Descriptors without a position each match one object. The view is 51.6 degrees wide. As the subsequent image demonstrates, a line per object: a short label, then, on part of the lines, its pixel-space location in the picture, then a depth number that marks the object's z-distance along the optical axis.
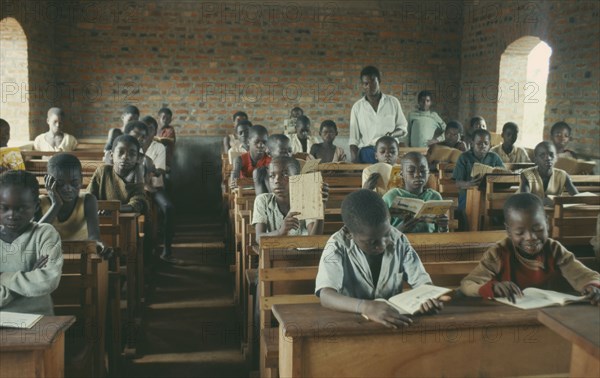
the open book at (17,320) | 2.20
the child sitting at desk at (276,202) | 3.84
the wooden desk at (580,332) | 1.82
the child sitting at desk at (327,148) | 7.39
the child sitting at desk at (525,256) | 2.68
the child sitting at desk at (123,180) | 4.96
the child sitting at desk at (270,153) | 4.82
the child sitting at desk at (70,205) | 3.66
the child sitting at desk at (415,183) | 4.04
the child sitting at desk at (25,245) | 2.68
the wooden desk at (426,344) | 2.16
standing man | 6.82
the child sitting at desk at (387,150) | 5.51
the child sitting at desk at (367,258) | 2.48
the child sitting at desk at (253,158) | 6.19
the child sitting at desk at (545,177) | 5.29
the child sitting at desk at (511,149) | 7.48
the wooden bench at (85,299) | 3.11
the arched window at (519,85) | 9.51
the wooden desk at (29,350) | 2.09
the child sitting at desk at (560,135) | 6.96
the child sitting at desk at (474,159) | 6.38
